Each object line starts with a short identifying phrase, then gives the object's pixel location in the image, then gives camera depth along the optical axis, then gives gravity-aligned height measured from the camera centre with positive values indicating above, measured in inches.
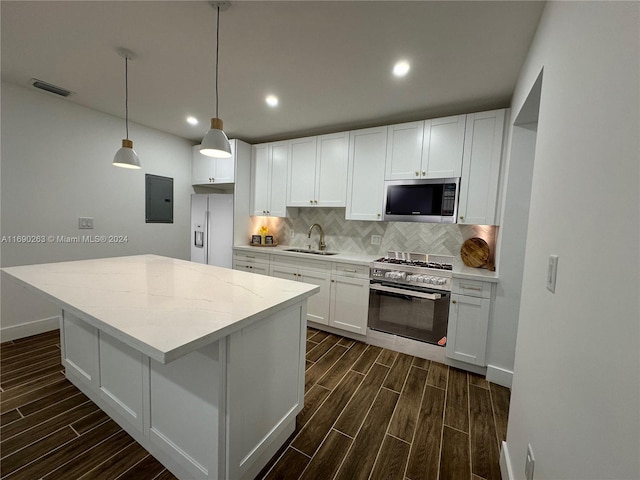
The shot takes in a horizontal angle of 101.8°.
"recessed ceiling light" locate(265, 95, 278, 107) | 98.3 +47.0
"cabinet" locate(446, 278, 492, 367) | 87.4 -30.7
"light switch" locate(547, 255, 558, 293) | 36.1 -5.2
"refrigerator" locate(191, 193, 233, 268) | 145.8 -5.7
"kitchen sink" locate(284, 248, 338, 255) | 135.2 -14.5
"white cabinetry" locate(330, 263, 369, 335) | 109.0 -30.9
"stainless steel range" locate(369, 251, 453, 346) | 94.2 -26.3
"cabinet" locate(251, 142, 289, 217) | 140.7 +24.0
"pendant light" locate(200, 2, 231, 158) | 64.0 +19.4
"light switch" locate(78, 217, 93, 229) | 116.0 -4.4
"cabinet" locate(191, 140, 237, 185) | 142.9 +28.4
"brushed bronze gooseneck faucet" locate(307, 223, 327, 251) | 142.7 -8.1
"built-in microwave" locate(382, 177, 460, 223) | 100.5 +11.8
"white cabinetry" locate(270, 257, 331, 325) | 118.3 -25.7
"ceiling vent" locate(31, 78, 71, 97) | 93.7 +46.0
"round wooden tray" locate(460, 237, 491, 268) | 101.3 -8.1
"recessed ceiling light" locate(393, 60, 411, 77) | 74.2 +47.1
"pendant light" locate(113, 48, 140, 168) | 79.7 +17.9
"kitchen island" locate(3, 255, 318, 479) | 40.3 -27.0
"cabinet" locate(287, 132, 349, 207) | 124.0 +26.6
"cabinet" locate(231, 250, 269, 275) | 136.0 -22.1
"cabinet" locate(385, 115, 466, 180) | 99.2 +32.5
